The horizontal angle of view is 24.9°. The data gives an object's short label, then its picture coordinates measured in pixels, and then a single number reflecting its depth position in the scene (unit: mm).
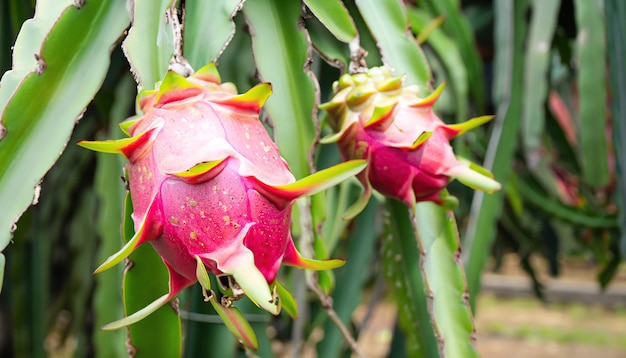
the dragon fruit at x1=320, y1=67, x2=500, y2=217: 810
